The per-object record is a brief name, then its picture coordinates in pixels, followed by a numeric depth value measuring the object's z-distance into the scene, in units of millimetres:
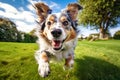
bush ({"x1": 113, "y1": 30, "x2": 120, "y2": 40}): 13563
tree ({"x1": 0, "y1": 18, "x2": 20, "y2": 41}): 5322
